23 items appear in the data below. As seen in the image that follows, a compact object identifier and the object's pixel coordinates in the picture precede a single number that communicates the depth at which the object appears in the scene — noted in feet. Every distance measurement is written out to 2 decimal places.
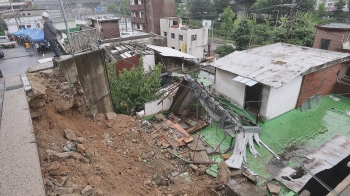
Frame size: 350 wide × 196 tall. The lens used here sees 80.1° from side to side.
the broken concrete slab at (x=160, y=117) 40.16
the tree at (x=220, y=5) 177.93
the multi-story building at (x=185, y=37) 96.24
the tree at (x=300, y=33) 75.87
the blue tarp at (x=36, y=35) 58.13
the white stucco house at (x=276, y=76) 39.93
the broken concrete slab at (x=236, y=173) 28.22
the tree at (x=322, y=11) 141.38
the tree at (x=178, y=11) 184.91
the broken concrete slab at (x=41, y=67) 26.40
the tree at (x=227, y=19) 147.54
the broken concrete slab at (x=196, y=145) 32.39
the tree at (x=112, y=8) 240.65
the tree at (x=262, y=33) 129.56
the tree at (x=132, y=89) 41.34
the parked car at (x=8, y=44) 73.37
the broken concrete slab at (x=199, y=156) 30.40
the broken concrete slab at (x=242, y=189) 22.86
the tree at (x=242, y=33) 104.01
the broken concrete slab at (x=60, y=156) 16.51
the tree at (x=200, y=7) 190.80
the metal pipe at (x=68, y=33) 31.63
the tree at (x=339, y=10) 131.13
